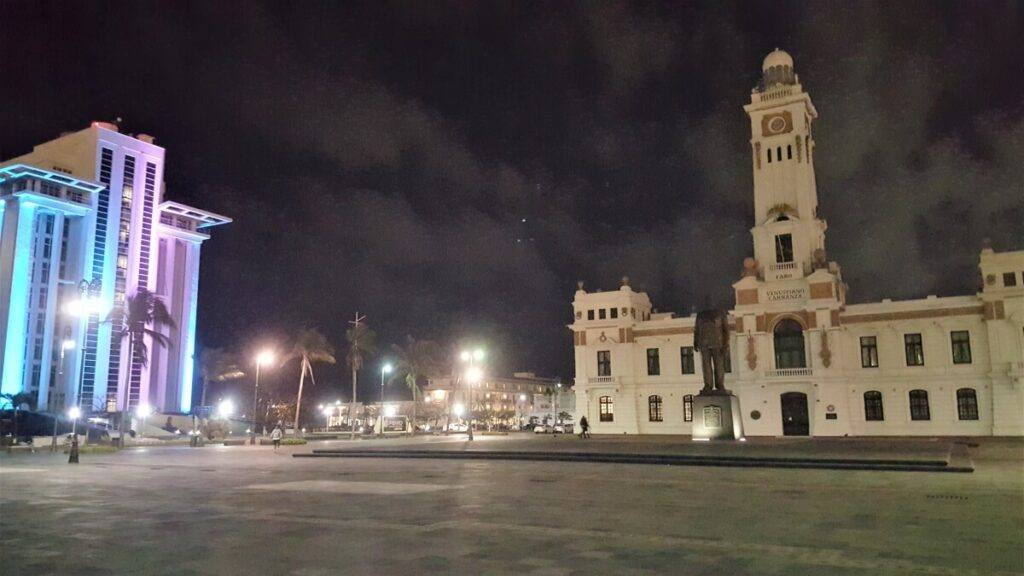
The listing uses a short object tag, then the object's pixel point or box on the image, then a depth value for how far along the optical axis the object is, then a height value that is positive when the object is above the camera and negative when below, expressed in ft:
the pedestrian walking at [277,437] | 138.21 -5.79
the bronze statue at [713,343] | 118.73 +9.92
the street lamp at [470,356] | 161.03 +11.29
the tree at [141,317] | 172.14 +22.46
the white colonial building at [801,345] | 150.20 +13.41
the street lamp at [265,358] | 173.12 +14.39
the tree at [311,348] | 217.77 +17.72
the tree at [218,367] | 295.07 +17.15
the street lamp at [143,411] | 248.22 -1.12
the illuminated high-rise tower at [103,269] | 241.55 +50.14
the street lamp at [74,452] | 94.92 -5.82
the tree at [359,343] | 225.15 +19.85
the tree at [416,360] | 258.37 +16.41
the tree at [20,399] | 207.51 +2.85
